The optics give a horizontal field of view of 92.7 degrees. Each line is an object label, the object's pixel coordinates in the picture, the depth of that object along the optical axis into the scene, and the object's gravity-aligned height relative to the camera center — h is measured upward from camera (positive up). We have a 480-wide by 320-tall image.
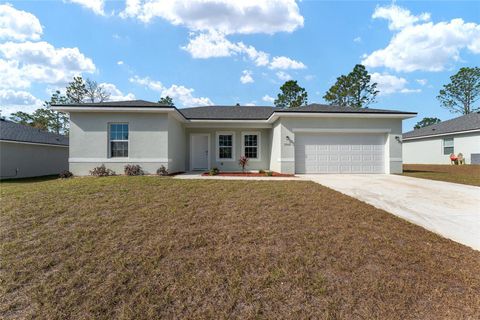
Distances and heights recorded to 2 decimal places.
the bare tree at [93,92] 31.56 +9.71
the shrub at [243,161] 13.27 +0.08
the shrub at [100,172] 10.65 -0.46
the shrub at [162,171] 10.77 -0.42
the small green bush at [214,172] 11.47 -0.51
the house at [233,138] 10.95 +1.28
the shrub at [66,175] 10.67 -0.61
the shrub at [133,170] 10.76 -0.37
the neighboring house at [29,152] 13.08 +0.66
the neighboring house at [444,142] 18.57 +1.96
